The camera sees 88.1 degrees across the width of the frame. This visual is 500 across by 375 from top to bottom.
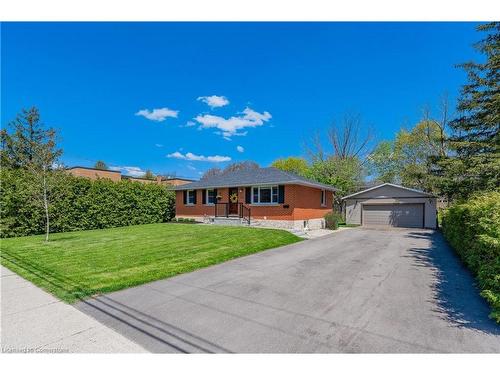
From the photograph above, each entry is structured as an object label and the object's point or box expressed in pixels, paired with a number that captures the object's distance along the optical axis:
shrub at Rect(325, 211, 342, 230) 17.66
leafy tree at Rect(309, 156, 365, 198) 24.28
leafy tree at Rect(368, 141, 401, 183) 29.09
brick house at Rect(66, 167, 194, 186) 36.19
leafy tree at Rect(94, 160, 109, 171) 58.01
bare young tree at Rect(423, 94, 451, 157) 23.31
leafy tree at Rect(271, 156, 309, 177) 44.88
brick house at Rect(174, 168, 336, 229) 15.91
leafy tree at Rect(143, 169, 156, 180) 55.04
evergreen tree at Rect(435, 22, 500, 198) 11.48
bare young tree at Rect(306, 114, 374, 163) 28.14
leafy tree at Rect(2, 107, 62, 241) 10.46
